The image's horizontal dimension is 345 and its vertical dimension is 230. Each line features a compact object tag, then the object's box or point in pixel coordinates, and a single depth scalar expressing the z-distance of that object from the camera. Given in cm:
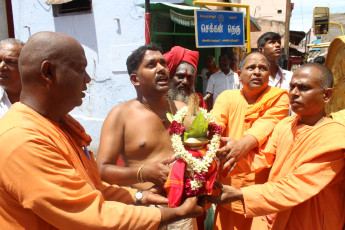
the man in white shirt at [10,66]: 285
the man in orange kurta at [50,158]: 129
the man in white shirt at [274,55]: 464
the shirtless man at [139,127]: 257
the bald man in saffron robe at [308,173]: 211
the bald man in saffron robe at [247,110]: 300
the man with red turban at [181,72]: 375
